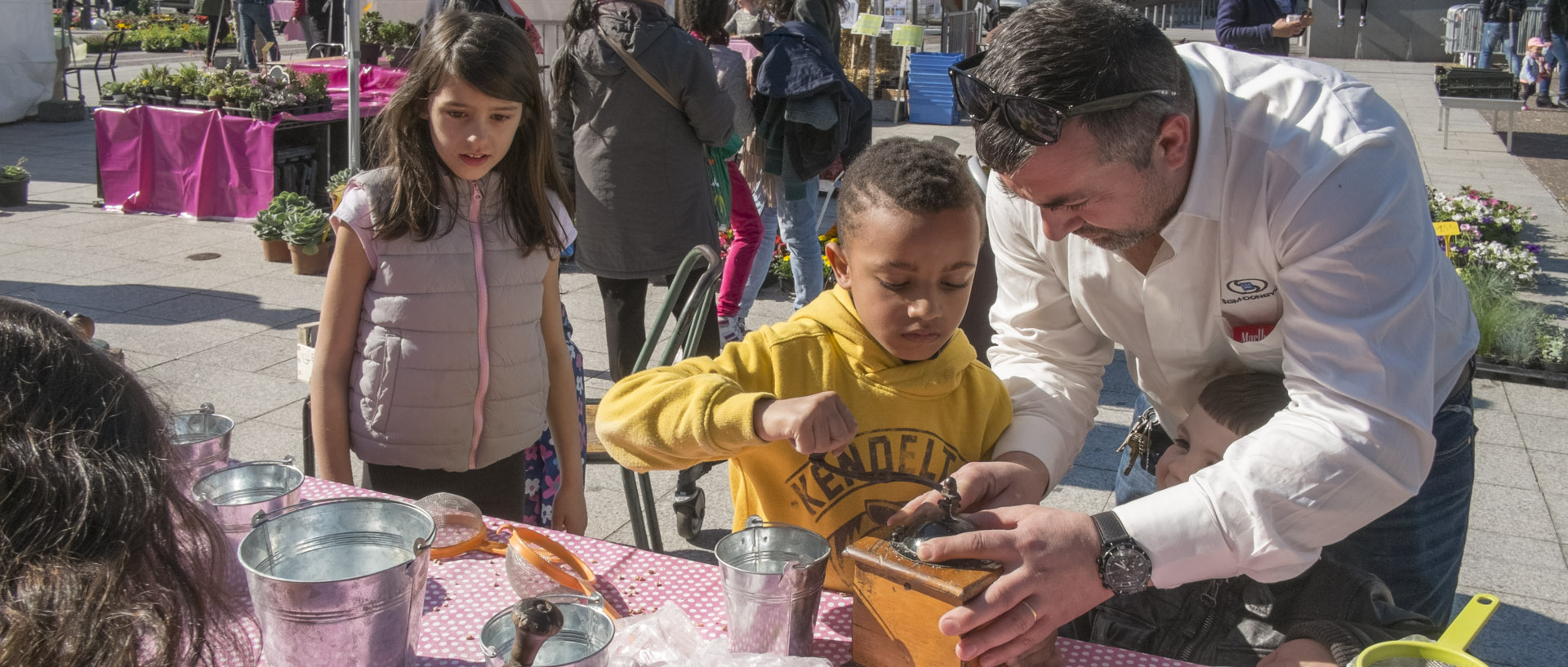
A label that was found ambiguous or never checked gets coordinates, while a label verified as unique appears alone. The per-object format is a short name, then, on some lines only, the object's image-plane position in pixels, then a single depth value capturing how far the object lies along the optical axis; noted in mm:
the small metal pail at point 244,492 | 1488
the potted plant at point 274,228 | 7414
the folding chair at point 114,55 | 13164
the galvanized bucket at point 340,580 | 1215
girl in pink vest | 2539
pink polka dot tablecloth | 1522
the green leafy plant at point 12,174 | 8961
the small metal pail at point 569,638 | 1251
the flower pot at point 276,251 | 7465
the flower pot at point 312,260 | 7211
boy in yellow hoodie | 1982
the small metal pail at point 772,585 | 1354
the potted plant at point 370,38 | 11469
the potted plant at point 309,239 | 7160
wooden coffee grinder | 1351
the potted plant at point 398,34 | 11859
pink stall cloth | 8398
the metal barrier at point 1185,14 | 27156
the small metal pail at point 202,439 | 1662
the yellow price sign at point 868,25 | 11852
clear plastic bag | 1411
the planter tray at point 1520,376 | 5477
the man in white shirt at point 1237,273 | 1613
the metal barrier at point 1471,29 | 18875
